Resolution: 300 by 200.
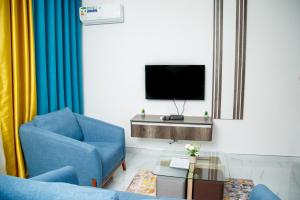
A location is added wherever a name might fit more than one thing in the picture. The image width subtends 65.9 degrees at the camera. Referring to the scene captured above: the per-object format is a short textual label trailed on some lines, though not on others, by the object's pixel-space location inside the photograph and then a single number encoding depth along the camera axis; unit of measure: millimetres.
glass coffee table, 2127
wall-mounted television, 3469
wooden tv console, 3285
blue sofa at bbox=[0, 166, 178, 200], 1024
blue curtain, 2893
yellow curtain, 2439
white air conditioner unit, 3553
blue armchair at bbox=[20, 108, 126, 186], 2318
